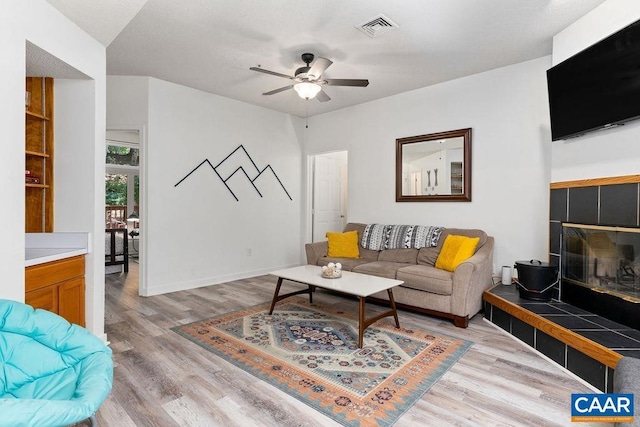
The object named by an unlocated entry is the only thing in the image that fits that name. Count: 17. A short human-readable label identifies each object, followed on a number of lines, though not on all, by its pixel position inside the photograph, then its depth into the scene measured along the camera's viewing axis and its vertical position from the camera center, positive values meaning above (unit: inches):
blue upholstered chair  49.6 -23.4
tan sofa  127.3 -26.4
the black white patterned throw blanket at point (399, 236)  166.6 -12.6
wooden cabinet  86.4 -21.4
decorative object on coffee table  129.6 -23.1
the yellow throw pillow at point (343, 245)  183.0 -18.3
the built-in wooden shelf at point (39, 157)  105.9 +16.6
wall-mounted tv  88.9 +37.4
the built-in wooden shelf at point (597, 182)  94.1 +9.7
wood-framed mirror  165.9 +23.2
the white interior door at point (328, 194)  245.4 +13.1
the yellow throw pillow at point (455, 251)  140.8 -16.4
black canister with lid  118.4 -23.4
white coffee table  109.7 -25.5
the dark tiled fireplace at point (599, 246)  93.7 -10.2
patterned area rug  79.9 -43.4
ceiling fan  125.2 +50.3
